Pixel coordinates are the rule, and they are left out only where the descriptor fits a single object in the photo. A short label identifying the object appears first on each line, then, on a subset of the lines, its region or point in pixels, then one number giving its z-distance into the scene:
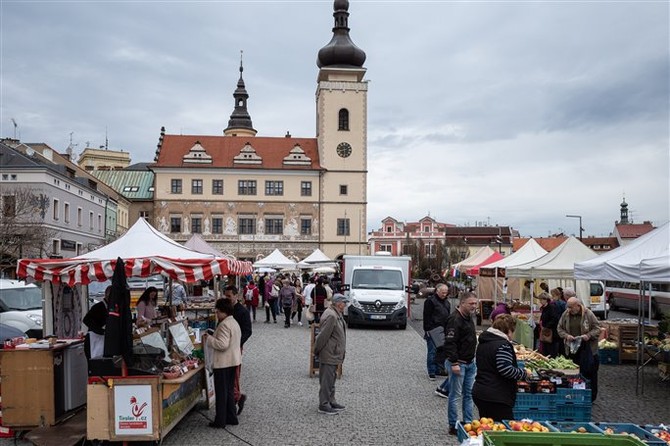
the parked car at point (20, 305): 16.58
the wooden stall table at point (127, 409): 8.26
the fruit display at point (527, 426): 6.23
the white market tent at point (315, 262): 37.56
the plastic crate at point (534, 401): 9.40
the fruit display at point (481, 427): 6.27
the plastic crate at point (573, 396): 9.48
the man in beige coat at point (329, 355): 10.40
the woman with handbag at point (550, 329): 12.53
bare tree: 33.84
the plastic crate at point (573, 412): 9.47
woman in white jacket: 9.31
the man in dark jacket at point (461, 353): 8.69
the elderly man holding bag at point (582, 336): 10.94
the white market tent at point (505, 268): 23.28
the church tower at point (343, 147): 70.06
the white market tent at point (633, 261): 11.20
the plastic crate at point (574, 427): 6.45
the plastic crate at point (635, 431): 6.02
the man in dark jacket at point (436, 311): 12.73
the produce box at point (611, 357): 16.06
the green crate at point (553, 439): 5.12
